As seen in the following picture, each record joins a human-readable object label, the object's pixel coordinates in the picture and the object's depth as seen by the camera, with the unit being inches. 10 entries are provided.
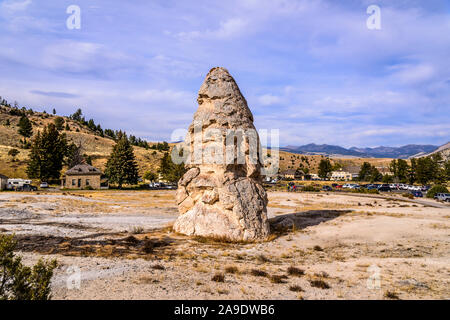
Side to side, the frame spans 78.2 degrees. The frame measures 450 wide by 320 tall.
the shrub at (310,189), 2356.3
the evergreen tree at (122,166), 2370.8
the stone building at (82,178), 2236.7
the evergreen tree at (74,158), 2883.9
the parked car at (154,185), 2518.5
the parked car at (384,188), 2424.7
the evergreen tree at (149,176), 2997.8
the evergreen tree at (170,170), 2605.8
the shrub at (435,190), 1813.9
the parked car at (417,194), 1925.2
